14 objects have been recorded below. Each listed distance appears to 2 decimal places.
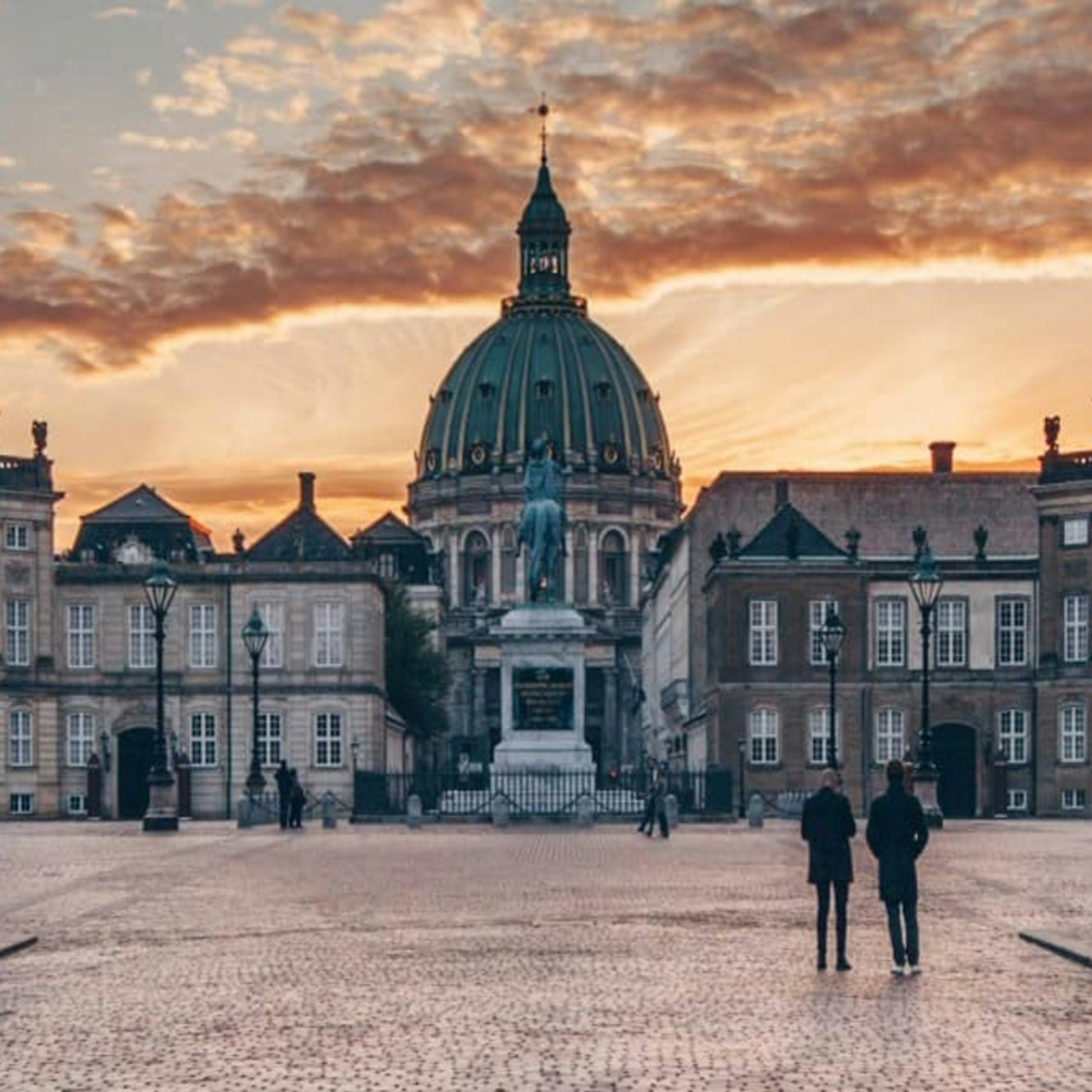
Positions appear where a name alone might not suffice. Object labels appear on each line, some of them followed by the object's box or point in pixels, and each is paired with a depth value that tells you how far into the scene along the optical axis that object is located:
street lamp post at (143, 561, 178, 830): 59.84
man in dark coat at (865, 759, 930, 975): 22.52
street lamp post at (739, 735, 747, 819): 87.93
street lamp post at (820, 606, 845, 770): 62.19
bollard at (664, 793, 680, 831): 59.26
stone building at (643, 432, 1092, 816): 89.12
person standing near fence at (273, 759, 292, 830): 62.12
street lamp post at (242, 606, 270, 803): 67.06
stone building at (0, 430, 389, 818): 90.50
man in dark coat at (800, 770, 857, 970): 23.09
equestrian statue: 80.12
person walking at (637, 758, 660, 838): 56.53
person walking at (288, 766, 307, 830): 62.06
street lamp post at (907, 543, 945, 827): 59.34
